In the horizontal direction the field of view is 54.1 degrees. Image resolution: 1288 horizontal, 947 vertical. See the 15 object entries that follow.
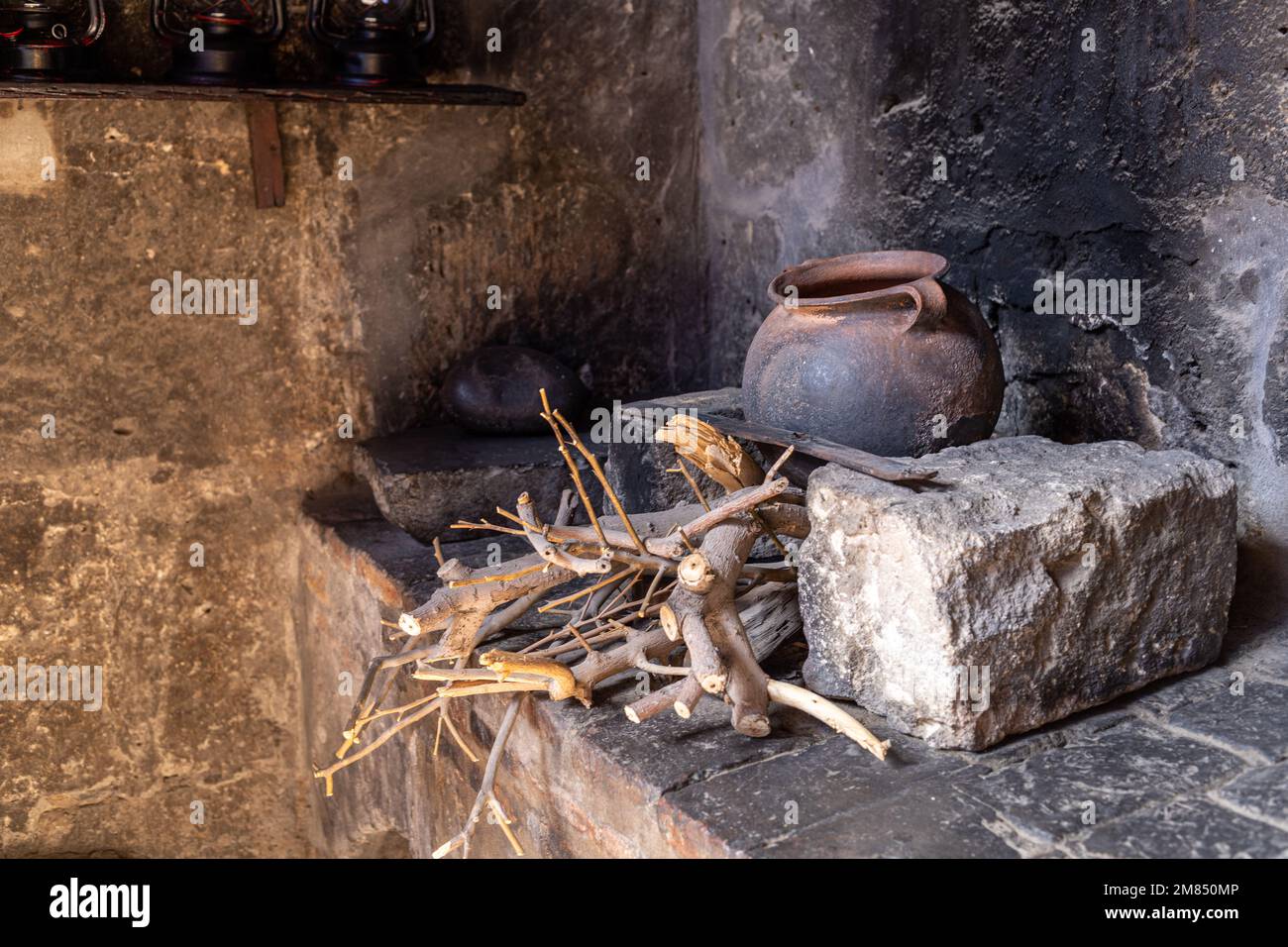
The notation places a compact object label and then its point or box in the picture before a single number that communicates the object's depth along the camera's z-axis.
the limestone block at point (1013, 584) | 2.05
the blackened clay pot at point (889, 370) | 2.45
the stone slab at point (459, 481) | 3.37
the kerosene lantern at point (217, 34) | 3.25
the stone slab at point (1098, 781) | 1.87
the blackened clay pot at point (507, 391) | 3.62
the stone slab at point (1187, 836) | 1.76
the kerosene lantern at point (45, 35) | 3.08
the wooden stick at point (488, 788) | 2.23
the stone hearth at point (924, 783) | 1.83
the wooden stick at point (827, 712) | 2.04
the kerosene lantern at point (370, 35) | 3.39
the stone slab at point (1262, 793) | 1.85
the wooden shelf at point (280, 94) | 3.09
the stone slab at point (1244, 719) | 2.04
